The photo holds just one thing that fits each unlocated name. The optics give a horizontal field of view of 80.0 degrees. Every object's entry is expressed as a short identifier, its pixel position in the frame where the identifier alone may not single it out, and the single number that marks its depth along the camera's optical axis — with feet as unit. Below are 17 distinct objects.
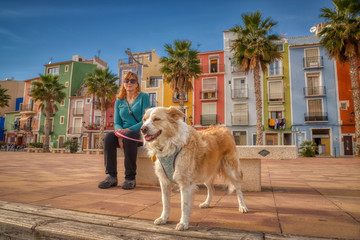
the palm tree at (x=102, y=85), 87.10
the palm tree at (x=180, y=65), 67.82
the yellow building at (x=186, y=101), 95.76
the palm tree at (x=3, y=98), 110.93
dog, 7.10
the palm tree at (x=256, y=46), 60.08
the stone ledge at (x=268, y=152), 11.43
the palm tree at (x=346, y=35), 58.13
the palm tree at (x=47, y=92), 93.35
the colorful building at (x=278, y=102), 84.28
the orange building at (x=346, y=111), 77.41
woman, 12.69
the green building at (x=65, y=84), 120.57
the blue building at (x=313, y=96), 80.40
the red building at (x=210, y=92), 92.32
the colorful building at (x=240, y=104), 87.61
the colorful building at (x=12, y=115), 137.69
